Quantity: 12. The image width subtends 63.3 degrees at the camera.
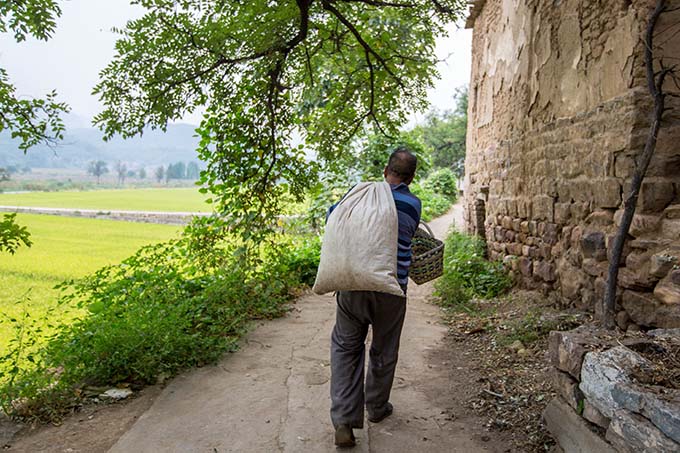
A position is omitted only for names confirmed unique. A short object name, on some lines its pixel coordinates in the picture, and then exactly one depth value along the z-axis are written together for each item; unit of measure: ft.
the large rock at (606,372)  7.22
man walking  9.68
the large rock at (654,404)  5.90
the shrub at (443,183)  87.27
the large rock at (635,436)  6.05
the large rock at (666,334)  8.49
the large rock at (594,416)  7.45
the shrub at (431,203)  63.85
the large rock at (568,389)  8.32
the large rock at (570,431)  7.55
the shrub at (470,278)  21.57
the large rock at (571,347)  8.32
